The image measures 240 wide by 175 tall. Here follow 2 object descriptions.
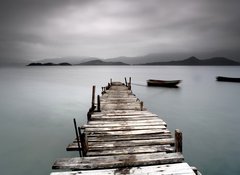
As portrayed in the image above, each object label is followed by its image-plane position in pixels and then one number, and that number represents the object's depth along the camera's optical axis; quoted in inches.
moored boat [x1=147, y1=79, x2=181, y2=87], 1444.4
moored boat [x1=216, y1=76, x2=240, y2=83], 1934.1
